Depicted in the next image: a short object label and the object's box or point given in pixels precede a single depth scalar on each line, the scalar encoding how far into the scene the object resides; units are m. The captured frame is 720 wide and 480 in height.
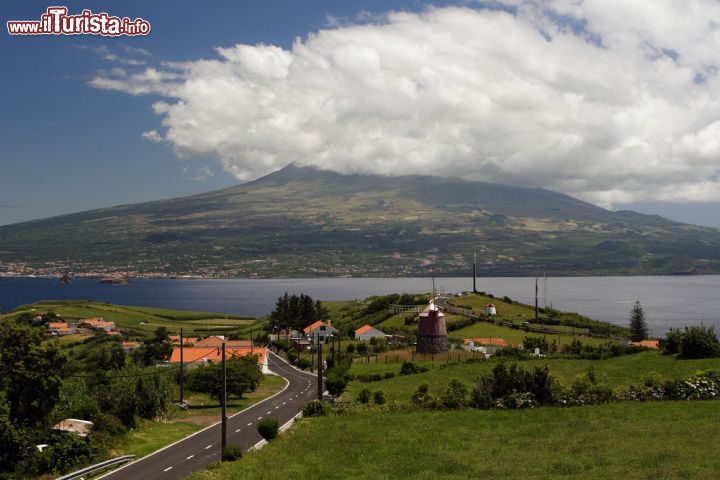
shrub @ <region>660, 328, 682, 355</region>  54.12
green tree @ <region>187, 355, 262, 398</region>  64.31
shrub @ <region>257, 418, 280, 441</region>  36.57
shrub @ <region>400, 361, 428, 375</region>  63.81
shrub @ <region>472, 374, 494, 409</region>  40.72
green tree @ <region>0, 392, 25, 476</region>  40.88
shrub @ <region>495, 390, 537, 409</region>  39.69
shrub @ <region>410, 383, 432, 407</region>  42.66
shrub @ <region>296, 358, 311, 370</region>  96.00
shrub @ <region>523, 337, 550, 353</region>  75.81
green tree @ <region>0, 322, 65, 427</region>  42.94
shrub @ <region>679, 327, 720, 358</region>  50.47
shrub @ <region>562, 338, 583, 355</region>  66.12
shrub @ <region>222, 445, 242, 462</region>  32.56
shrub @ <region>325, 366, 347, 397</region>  55.41
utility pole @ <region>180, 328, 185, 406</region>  61.28
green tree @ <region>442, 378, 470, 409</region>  41.38
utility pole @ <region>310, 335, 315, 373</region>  93.63
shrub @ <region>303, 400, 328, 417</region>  43.89
